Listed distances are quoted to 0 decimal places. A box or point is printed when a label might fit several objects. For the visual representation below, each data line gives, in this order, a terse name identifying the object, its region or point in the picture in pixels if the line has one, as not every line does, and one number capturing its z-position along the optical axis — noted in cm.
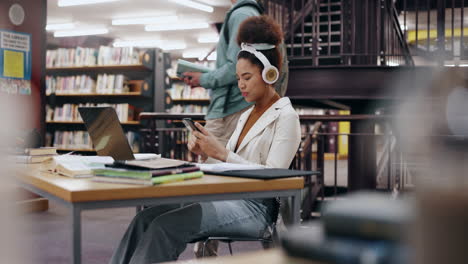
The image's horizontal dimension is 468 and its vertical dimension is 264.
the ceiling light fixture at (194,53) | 1390
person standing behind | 265
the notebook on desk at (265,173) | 130
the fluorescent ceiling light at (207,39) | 1227
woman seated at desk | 145
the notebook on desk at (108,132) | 147
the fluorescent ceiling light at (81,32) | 1134
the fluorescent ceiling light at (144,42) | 1230
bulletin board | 433
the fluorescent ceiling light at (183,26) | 1055
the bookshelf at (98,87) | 702
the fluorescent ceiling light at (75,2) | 871
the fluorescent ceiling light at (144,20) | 1011
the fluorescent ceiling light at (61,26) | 1093
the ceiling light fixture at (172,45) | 1274
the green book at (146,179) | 114
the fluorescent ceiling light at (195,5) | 889
